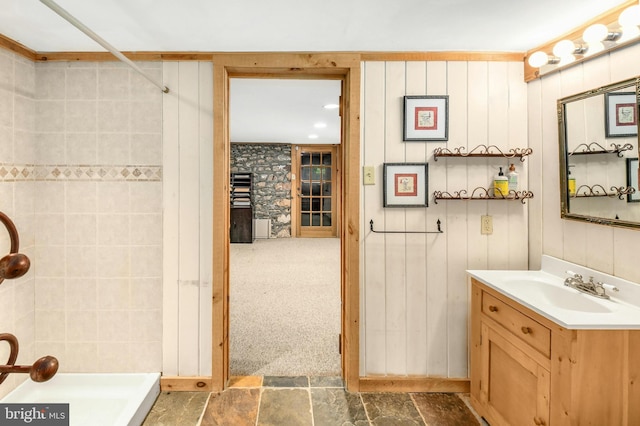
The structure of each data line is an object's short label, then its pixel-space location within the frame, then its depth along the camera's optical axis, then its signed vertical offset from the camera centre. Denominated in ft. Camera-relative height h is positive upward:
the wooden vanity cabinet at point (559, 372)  4.21 -2.15
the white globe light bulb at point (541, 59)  6.03 +2.70
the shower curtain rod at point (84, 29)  3.91 +2.40
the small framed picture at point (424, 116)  7.05 +1.96
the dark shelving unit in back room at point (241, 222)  24.09 -0.71
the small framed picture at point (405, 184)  7.08 +0.55
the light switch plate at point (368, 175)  7.12 +0.76
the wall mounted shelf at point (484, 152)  6.87 +1.21
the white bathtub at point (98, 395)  6.23 -3.55
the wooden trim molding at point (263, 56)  6.94 +3.20
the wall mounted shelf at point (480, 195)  6.92 +0.32
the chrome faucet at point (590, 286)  5.27 -1.21
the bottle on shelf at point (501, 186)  6.90 +0.50
